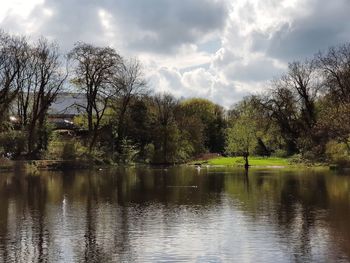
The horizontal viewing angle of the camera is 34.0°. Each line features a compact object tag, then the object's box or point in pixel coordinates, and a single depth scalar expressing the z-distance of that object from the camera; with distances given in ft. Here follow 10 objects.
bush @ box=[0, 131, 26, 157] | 200.54
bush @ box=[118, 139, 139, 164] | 242.37
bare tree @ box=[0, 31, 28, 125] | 198.70
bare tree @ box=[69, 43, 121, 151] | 221.87
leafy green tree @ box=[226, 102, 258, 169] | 226.58
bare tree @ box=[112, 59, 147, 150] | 241.55
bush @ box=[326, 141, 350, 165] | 196.75
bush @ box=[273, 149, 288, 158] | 282.62
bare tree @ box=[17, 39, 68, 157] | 214.90
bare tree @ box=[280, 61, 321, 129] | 258.37
